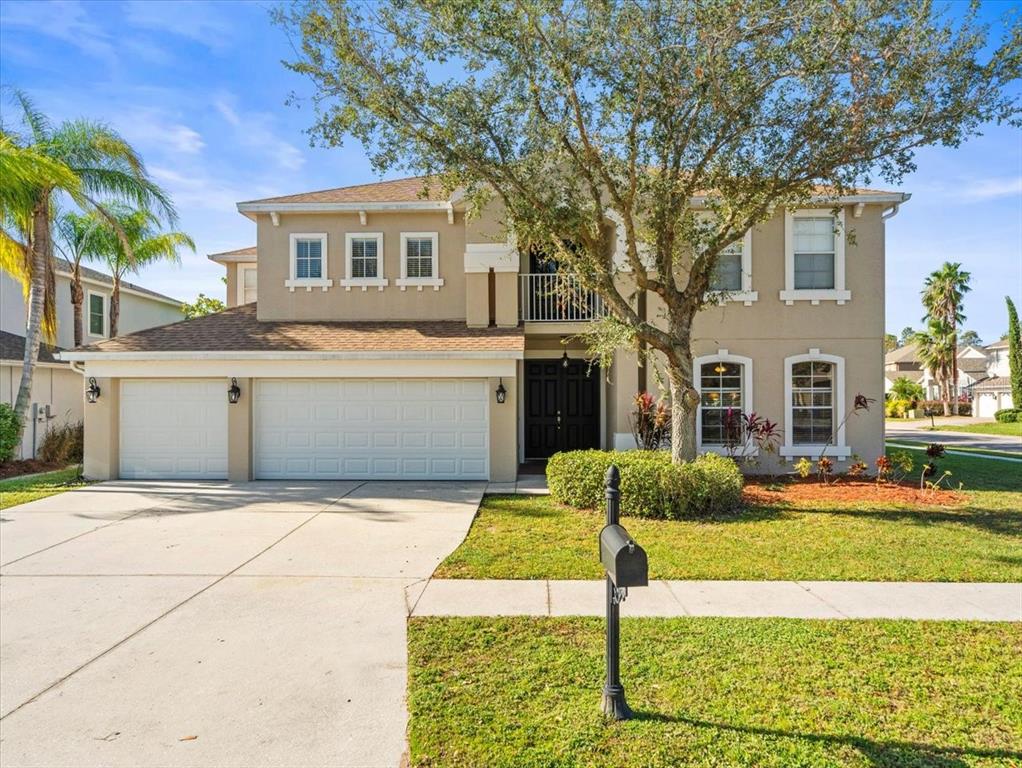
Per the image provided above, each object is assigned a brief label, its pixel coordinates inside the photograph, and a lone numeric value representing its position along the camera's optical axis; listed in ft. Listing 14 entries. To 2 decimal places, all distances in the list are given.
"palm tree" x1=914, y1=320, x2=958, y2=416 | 148.36
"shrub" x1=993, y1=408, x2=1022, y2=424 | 118.42
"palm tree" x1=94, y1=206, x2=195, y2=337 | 62.85
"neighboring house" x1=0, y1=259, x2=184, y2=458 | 57.82
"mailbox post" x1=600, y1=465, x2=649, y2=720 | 10.52
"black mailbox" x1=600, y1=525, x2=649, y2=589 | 10.50
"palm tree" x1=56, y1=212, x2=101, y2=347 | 60.70
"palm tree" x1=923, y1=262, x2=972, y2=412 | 148.77
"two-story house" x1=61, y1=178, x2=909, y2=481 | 40.93
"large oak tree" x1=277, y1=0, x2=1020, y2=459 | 27.45
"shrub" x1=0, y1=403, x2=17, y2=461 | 46.70
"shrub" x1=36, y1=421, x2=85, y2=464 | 53.11
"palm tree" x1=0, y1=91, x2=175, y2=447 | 45.47
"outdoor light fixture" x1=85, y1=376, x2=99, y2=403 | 41.42
